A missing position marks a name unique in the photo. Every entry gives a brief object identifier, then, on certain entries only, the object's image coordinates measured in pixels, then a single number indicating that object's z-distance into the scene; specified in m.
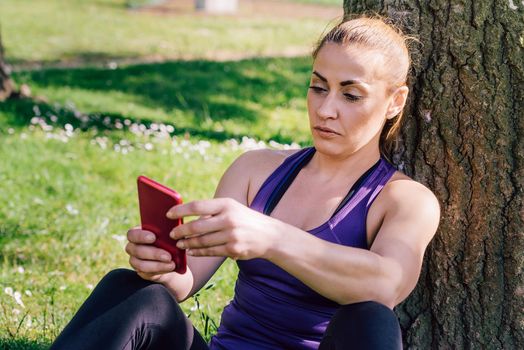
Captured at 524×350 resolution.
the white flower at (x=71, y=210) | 4.77
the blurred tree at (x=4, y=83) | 7.51
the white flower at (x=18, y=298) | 3.44
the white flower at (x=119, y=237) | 4.31
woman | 2.19
